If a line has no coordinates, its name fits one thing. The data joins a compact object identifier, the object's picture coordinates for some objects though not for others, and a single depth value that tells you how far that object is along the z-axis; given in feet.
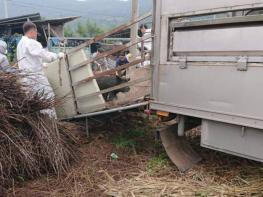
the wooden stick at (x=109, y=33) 10.03
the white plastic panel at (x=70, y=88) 11.53
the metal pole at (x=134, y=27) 14.80
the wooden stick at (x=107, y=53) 9.78
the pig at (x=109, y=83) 11.72
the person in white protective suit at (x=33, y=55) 11.95
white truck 7.52
